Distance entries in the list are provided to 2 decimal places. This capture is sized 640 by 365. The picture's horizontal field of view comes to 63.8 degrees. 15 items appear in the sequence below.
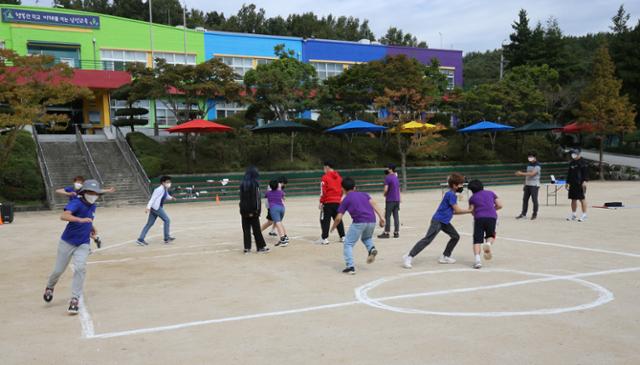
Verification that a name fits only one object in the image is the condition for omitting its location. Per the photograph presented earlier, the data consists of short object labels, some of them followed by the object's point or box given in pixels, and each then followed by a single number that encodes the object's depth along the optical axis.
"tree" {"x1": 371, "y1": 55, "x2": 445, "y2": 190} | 29.56
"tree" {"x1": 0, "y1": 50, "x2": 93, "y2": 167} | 20.53
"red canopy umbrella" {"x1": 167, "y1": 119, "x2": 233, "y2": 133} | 24.28
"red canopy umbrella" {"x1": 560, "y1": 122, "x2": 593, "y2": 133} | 33.22
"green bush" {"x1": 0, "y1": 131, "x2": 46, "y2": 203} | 21.20
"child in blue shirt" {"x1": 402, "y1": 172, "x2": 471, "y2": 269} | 8.57
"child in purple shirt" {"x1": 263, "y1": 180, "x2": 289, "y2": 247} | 11.12
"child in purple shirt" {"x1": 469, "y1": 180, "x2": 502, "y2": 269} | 8.52
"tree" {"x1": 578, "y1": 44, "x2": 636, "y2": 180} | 32.16
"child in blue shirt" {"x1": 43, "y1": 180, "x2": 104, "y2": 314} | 6.56
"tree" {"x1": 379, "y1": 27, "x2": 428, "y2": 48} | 70.31
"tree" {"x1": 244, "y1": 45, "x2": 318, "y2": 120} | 28.88
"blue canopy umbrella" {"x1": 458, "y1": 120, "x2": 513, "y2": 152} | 31.25
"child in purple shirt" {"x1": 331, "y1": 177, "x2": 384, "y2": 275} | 8.13
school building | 32.56
